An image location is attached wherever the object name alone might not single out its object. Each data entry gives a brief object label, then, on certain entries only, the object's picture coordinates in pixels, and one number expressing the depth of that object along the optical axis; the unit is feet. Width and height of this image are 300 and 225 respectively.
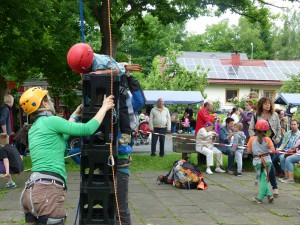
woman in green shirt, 13.36
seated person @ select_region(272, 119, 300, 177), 37.13
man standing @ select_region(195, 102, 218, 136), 40.59
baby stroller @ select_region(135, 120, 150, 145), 70.79
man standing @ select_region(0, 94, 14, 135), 36.01
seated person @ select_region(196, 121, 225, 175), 39.55
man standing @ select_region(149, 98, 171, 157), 51.06
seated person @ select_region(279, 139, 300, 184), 36.35
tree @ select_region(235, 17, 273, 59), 270.14
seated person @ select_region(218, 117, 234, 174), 40.06
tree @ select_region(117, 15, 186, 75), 217.97
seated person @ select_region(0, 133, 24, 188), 29.96
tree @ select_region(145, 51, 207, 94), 112.98
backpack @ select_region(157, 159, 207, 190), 32.12
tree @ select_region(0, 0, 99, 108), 39.75
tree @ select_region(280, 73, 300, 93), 127.97
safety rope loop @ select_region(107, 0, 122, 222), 14.94
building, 159.33
